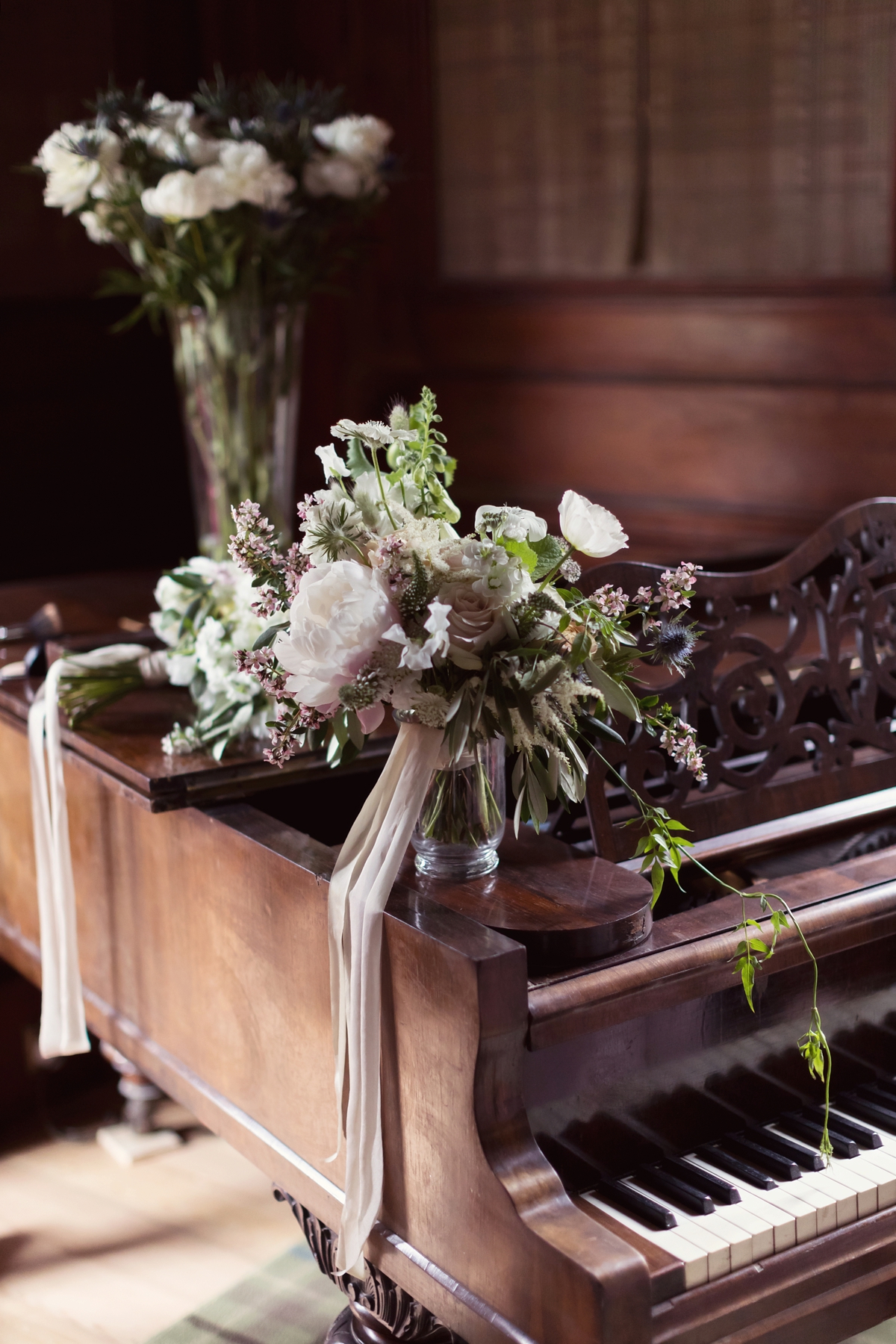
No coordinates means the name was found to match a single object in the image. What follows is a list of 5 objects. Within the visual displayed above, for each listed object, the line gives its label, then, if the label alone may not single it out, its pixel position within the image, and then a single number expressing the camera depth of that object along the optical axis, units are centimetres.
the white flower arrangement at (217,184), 294
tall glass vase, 310
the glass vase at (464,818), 153
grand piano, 137
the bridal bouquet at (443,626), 142
